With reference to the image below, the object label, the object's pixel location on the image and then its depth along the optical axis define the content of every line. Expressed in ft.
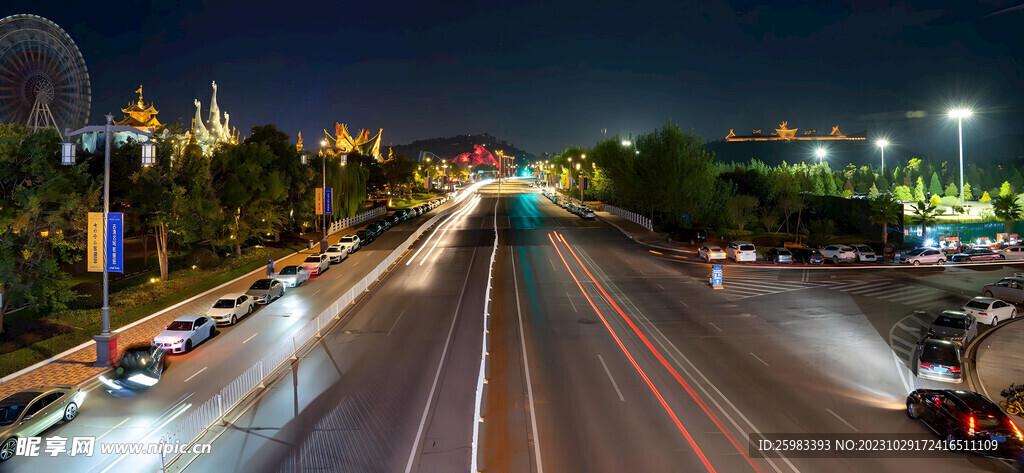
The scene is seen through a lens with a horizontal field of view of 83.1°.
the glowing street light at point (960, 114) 186.55
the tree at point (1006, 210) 183.73
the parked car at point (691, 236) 180.75
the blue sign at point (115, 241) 72.95
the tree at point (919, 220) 228.59
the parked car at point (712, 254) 147.47
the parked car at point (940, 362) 61.52
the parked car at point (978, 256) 147.54
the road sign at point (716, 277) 111.75
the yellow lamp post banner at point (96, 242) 72.64
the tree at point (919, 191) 353.28
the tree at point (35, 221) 77.05
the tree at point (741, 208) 229.04
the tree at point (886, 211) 181.06
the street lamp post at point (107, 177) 64.39
